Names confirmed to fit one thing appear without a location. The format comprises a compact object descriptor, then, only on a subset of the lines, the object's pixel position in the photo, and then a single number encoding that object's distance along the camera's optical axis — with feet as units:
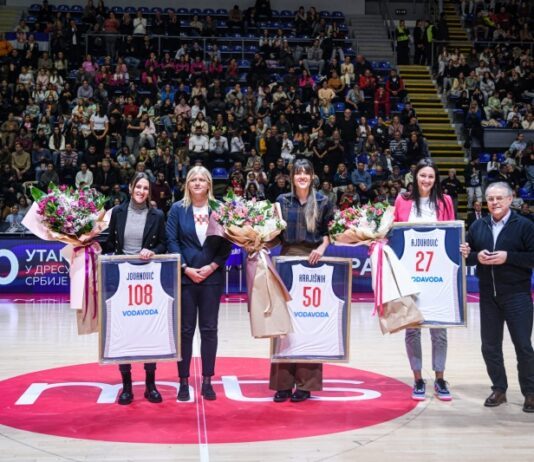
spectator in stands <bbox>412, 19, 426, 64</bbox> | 74.02
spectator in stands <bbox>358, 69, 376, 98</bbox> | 64.64
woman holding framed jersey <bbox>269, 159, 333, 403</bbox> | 20.57
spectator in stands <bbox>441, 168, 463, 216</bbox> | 55.16
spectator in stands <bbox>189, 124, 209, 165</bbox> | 54.31
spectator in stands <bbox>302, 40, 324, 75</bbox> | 66.74
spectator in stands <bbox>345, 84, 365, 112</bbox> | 62.28
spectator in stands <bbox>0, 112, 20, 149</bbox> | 54.60
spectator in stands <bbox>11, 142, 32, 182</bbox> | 52.70
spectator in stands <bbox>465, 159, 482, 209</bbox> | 56.49
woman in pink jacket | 20.74
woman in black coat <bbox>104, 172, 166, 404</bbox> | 20.35
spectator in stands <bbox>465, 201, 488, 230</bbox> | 51.06
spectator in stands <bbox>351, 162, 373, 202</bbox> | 53.21
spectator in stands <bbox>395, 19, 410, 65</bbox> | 73.77
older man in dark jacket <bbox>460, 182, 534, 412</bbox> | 19.94
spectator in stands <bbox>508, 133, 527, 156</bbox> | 58.85
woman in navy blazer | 20.42
